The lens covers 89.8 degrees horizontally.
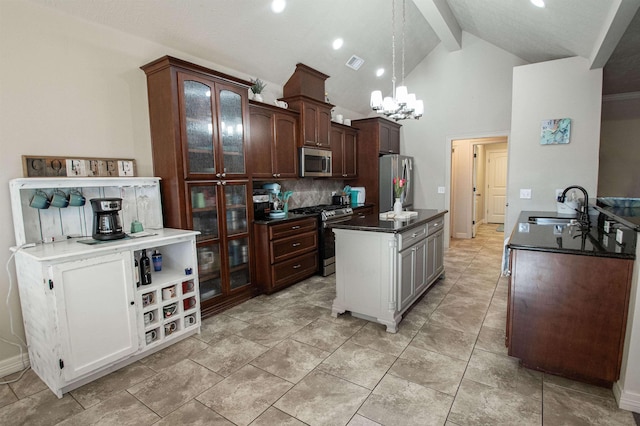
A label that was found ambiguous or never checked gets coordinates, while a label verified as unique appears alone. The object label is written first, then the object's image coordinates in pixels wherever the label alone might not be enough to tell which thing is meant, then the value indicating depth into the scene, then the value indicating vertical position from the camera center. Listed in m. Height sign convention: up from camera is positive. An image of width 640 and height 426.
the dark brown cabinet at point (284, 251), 3.69 -0.81
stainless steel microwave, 4.45 +0.32
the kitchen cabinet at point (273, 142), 3.84 +0.54
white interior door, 8.94 -0.14
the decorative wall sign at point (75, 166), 2.37 +0.19
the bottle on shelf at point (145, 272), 2.57 -0.67
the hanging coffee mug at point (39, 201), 2.27 -0.08
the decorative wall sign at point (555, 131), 3.73 +0.56
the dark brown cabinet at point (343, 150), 5.21 +0.56
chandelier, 3.32 +0.82
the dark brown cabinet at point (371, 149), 5.59 +0.60
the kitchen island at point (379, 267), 2.82 -0.78
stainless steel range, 4.40 -0.72
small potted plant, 3.83 +1.15
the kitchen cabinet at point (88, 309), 2.02 -0.83
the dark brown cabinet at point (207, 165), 2.88 +0.21
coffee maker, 2.41 -0.22
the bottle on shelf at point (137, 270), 2.41 -0.62
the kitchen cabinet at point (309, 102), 4.37 +1.15
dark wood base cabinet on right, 1.93 -0.85
